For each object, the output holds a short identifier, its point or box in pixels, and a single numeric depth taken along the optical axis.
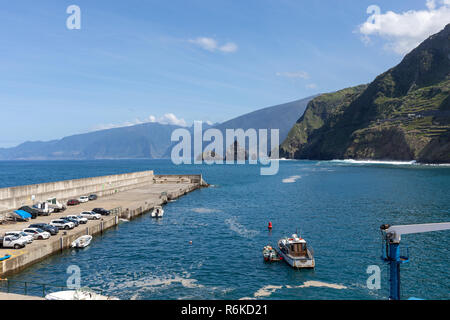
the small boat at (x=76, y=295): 27.87
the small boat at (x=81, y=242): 51.00
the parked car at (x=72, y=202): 82.02
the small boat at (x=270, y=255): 46.16
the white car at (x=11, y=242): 45.03
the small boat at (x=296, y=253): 43.00
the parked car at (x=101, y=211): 71.12
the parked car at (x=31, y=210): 65.82
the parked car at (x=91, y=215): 66.40
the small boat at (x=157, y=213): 77.60
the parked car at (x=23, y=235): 46.41
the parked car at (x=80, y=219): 61.53
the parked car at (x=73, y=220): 59.89
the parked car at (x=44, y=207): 68.24
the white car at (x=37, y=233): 50.22
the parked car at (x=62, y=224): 56.86
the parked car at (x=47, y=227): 53.22
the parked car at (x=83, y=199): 86.21
